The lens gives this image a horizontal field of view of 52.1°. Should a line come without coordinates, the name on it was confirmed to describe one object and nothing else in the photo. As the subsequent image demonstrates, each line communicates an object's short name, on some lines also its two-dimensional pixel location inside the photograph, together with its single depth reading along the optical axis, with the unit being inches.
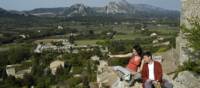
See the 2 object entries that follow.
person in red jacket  162.6
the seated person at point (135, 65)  167.8
